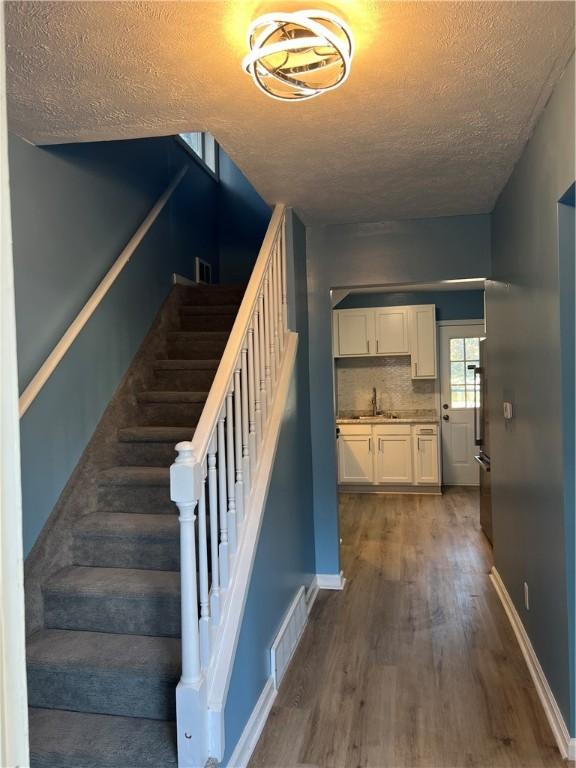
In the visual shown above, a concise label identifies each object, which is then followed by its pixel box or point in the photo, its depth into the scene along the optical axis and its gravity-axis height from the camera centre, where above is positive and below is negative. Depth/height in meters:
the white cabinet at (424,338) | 6.67 +0.50
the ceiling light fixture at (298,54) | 1.39 +0.95
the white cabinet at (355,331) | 6.80 +0.62
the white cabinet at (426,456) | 6.49 -0.98
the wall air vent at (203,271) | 4.85 +1.06
